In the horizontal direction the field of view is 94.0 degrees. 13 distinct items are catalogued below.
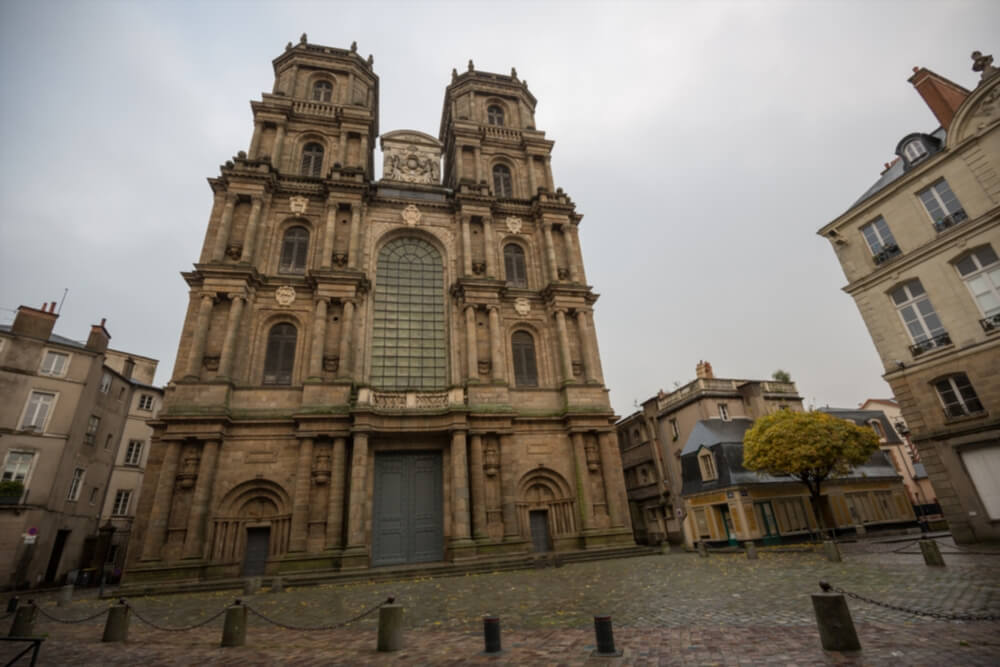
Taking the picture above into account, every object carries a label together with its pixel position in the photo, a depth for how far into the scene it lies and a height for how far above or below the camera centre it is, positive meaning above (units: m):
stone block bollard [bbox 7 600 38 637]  9.52 -0.85
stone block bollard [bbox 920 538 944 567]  11.73 -1.03
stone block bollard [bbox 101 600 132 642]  8.93 -0.99
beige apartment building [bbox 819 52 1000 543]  16.38 +7.86
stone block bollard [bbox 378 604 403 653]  7.35 -1.16
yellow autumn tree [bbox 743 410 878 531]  20.91 +2.95
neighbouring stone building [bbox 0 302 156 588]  23.39 +6.33
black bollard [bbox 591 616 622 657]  6.37 -1.31
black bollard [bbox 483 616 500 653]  6.88 -1.24
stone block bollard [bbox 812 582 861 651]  5.75 -1.24
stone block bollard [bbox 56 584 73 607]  15.43 -0.72
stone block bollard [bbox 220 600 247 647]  8.11 -1.08
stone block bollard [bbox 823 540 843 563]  14.54 -1.01
